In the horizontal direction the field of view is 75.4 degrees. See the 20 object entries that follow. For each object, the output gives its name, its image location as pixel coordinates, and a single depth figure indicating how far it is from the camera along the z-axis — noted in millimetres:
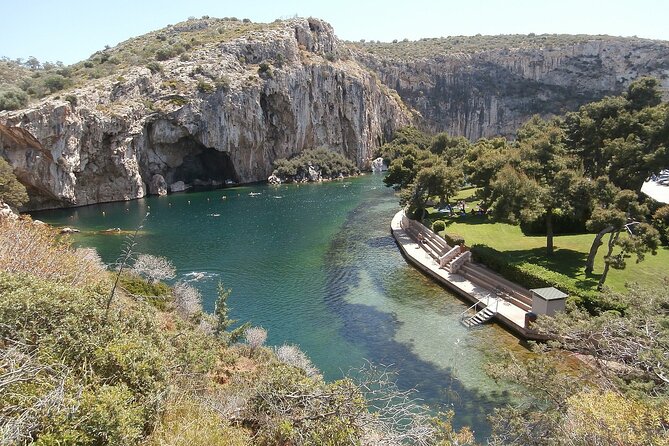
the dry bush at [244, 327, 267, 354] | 17031
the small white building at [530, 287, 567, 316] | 18219
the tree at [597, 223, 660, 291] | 17547
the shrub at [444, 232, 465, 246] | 28311
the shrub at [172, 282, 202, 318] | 18938
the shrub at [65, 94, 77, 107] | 52125
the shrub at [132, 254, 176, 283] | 23192
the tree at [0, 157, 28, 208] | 40844
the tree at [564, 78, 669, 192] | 27066
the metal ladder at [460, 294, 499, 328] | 20391
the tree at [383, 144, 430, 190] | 43531
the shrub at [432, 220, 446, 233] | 32812
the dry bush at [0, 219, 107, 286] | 12883
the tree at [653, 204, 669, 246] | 23164
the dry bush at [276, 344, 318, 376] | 15409
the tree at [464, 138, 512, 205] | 32125
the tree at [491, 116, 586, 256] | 22078
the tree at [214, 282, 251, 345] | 15820
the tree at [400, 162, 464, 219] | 36000
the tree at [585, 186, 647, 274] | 19327
